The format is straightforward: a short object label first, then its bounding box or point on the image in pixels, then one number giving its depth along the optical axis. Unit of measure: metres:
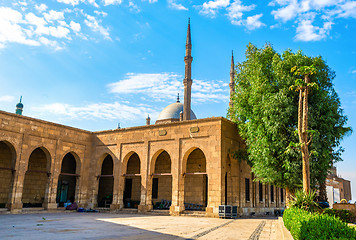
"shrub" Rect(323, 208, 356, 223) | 16.47
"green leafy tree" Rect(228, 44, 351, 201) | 15.45
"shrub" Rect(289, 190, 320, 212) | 11.45
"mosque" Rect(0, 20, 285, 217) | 18.28
